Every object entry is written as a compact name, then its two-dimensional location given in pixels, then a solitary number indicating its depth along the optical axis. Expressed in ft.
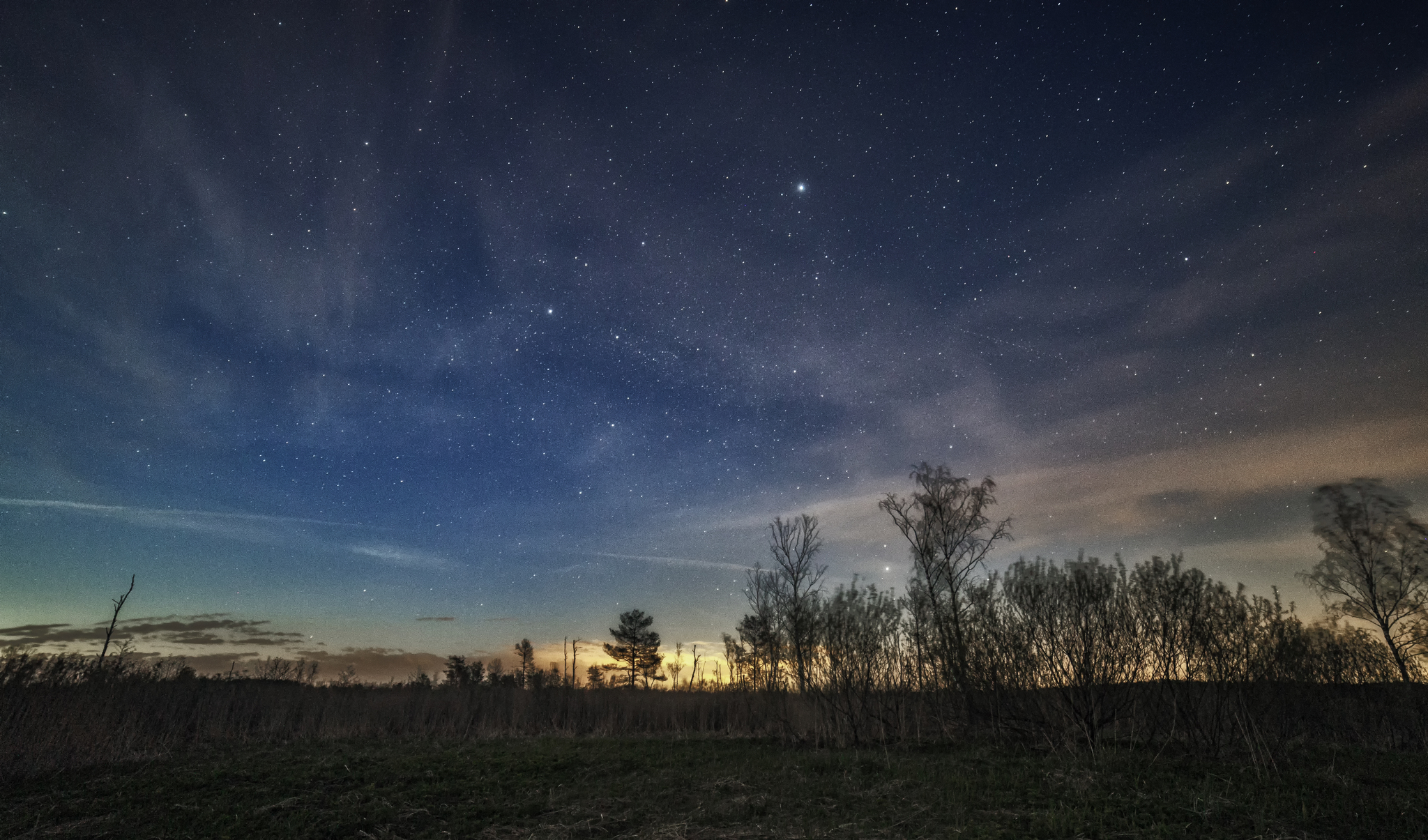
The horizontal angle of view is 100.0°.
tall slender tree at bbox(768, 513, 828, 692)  66.23
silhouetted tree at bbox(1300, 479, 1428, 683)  76.59
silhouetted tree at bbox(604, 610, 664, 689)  170.09
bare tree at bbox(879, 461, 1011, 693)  76.54
